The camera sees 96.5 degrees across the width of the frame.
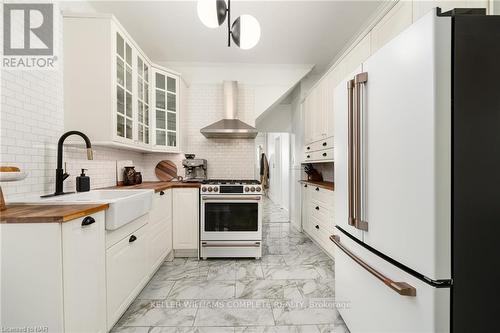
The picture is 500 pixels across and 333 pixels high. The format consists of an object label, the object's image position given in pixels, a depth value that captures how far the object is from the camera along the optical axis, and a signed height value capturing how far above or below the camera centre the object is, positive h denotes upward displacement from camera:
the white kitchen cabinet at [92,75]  1.95 +0.79
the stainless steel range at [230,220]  2.79 -0.69
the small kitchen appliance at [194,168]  3.38 -0.04
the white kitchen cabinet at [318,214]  2.71 -0.69
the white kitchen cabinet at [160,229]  2.20 -0.69
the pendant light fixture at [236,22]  1.44 +0.98
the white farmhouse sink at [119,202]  1.40 -0.28
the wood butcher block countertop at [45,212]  1.03 -0.24
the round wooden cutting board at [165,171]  3.55 -0.09
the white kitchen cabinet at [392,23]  1.54 +1.07
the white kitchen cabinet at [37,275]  1.03 -0.52
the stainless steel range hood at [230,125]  3.23 +0.60
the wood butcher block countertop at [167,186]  2.33 -0.25
